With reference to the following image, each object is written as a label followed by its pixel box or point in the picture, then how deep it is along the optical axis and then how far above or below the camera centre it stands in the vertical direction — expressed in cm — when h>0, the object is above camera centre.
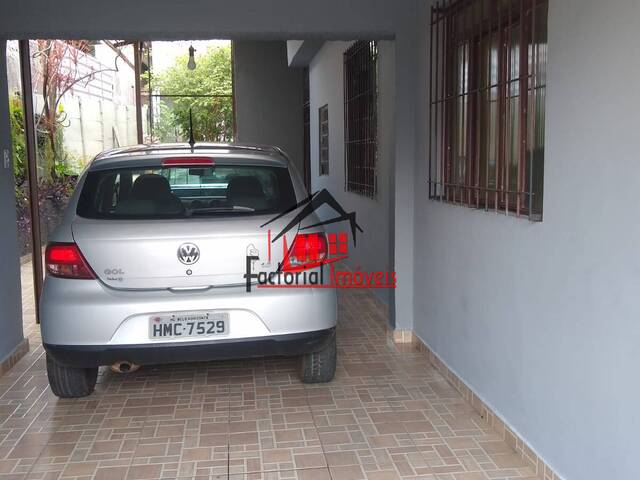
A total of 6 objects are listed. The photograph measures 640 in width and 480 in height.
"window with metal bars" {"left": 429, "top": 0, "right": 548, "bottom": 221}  295 +34
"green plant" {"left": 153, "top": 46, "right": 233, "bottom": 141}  1930 +256
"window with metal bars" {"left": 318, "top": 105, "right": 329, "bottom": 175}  1033 +53
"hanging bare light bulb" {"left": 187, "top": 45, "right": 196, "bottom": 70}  1297 +231
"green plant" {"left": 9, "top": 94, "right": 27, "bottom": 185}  869 +49
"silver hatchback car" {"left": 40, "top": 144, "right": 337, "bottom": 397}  332 -53
